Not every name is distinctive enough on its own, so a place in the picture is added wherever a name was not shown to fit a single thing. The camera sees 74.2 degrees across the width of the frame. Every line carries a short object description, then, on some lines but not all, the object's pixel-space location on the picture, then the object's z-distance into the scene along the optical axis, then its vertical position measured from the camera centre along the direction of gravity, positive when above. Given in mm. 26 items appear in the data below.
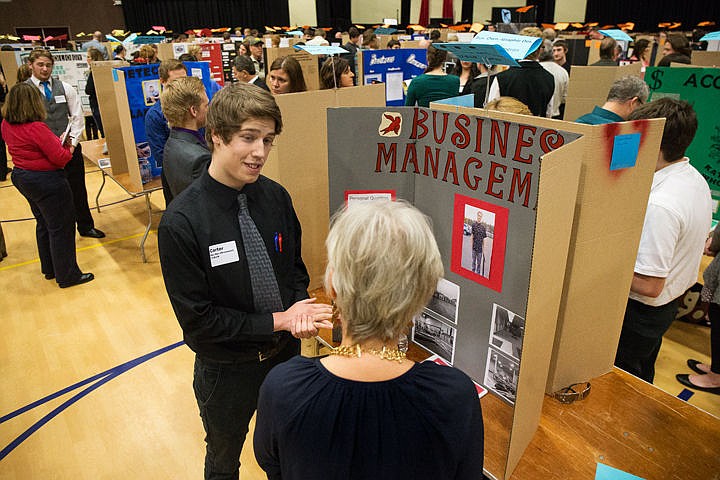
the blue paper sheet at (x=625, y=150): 1192 -250
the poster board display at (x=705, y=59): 3835 -115
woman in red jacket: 3271 -834
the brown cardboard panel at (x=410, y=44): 7829 +58
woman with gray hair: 789 -539
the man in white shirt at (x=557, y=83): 4914 -369
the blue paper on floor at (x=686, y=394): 2668 -1836
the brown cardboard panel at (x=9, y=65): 7422 -169
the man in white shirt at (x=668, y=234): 1616 -613
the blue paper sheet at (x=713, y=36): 3515 +54
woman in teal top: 4238 -307
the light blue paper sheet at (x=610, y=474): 1177 -992
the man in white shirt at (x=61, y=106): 4340 -463
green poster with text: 3037 -344
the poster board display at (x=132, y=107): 4047 -458
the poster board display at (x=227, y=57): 8938 -130
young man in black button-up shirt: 1326 -557
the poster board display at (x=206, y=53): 7680 -28
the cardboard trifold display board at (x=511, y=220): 1113 -443
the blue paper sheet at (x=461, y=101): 1576 -170
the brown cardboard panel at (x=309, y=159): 1818 -403
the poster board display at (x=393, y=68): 5137 -209
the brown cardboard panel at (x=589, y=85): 3963 -320
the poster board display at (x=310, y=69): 4121 -166
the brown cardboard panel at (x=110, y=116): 4562 -585
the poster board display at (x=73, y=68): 7559 -240
